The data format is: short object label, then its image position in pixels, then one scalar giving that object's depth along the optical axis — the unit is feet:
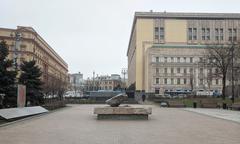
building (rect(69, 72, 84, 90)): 297.38
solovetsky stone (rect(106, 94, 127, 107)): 44.41
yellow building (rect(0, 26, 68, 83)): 135.98
